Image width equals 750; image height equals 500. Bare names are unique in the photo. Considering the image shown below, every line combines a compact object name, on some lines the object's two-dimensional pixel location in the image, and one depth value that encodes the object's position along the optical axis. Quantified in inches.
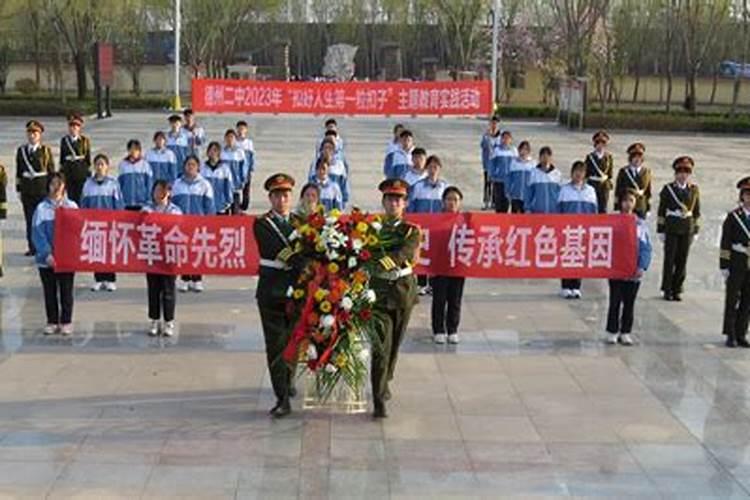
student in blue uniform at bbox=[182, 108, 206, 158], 612.3
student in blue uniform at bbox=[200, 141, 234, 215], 490.6
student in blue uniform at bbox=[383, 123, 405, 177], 557.3
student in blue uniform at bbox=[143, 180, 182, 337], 371.9
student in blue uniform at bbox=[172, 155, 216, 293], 428.8
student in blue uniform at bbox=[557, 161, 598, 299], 435.5
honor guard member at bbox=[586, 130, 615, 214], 550.3
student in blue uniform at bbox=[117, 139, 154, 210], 473.4
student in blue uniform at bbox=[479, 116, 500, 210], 641.4
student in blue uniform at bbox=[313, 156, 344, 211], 445.7
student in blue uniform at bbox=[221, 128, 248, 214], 554.5
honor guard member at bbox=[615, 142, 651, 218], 484.1
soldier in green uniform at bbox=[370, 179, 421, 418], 286.0
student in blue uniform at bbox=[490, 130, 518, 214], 595.2
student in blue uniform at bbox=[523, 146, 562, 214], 488.1
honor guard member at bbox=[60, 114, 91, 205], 538.3
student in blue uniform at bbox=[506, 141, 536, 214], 542.9
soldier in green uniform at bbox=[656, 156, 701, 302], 435.5
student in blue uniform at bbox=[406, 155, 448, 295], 423.8
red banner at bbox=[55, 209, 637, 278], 374.9
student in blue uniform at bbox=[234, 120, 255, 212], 580.0
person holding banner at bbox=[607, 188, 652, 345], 377.1
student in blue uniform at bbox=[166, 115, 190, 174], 589.0
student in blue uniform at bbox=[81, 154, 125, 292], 432.1
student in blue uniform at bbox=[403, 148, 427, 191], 464.4
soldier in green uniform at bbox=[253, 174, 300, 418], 284.5
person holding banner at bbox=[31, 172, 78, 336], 369.1
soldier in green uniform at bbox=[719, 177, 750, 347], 373.7
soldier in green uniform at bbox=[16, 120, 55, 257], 498.9
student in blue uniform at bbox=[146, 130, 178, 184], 528.7
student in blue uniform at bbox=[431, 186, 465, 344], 372.5
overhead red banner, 1227.2
